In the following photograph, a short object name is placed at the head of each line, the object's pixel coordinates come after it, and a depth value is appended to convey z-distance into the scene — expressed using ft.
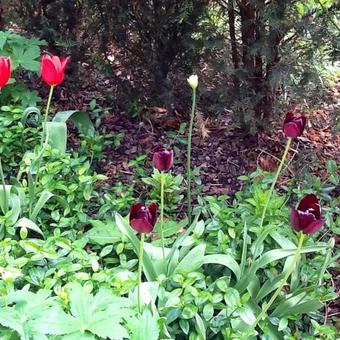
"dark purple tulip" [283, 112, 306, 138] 5.85
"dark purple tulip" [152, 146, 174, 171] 5.85
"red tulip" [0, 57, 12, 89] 6.14
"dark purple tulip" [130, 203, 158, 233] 4.92
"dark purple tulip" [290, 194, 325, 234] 4.97
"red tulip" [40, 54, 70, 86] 6.40
